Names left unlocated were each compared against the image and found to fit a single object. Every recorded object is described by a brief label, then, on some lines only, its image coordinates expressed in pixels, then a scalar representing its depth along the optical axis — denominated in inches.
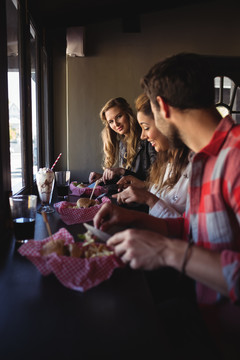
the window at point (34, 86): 116.3
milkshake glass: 72.2
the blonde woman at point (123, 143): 120.4
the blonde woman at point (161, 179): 69.6
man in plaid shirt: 33.5
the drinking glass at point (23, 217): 48.1
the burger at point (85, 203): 69.9
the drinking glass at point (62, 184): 88.6
